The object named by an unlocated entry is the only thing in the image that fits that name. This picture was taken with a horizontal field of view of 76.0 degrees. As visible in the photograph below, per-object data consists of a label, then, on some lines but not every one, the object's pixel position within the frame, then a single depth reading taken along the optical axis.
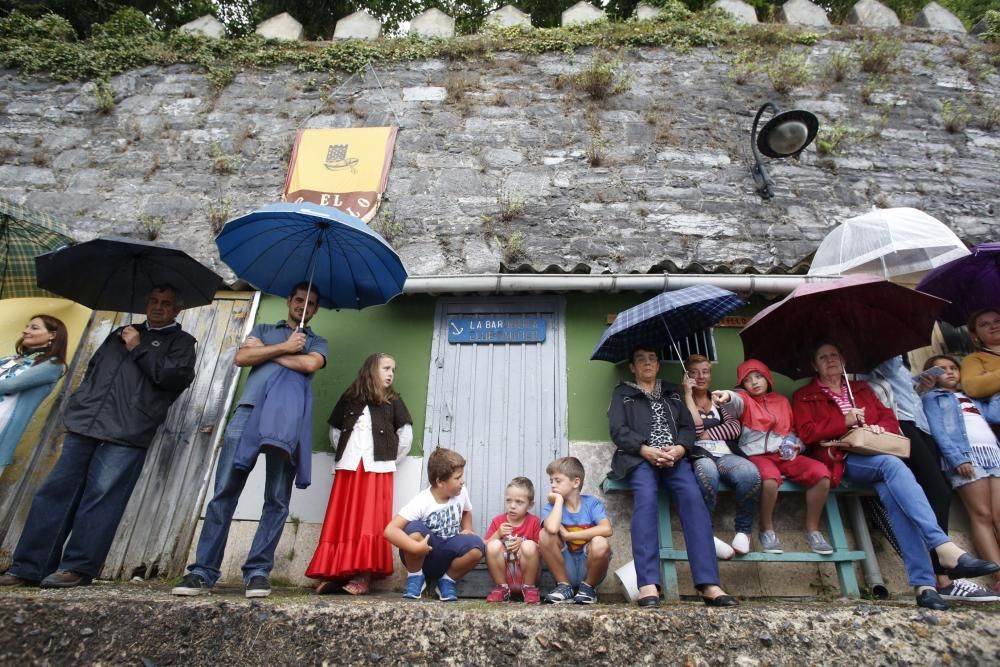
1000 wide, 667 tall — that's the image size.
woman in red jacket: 3.41
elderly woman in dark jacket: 3.64
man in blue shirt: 3.65
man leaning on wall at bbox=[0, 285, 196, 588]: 3.87
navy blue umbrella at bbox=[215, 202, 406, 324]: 4.46
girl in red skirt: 4.18
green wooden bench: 4.00
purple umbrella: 4.42
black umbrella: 4.47
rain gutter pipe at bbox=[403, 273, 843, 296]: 4.98
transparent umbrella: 4.60
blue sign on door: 5.30
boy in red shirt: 3.99
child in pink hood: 4.11
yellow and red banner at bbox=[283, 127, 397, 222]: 6.41
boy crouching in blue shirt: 3.89
